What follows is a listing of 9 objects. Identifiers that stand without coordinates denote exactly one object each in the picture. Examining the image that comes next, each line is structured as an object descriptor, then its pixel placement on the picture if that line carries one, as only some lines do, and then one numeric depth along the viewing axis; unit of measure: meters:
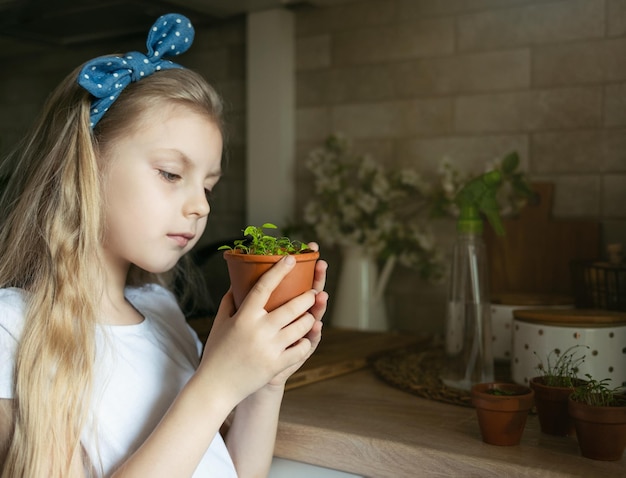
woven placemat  1.13
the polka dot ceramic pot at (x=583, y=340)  1.06
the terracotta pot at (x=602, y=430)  0.83
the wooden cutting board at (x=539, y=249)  1.47
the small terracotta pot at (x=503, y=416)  0.89
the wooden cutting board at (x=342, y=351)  1.24
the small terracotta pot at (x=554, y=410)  0.93
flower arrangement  1.63
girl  0.83
